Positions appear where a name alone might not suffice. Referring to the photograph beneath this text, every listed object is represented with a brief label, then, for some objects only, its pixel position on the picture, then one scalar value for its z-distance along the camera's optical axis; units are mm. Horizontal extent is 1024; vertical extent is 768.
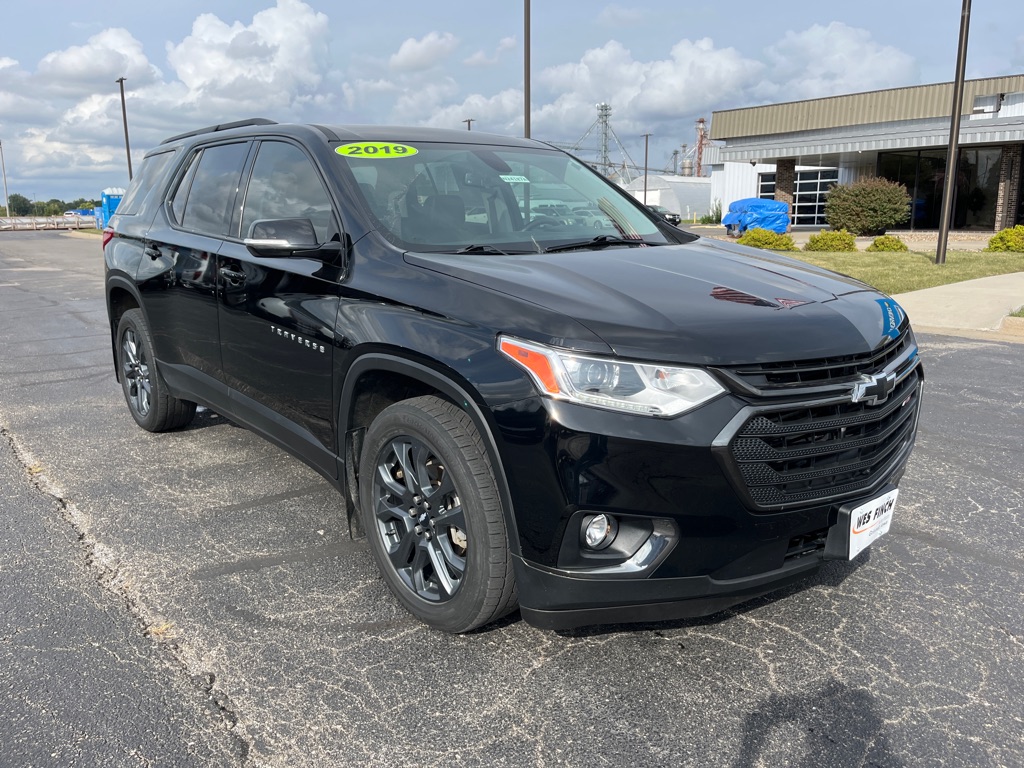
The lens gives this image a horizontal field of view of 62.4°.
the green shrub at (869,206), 27406
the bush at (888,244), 20969
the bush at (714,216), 47406
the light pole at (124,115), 45806
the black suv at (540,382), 2441
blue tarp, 30000
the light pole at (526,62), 19469
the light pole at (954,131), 16328
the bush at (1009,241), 20922
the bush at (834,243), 20969
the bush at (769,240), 19898
